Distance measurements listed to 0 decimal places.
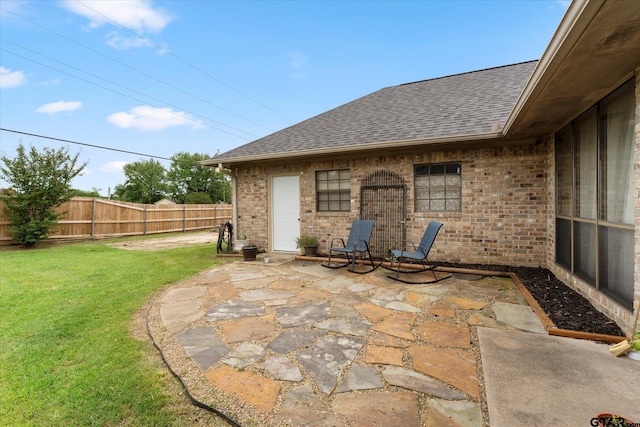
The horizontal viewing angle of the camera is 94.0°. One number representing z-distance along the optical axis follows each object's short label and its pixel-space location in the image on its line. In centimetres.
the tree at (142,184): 3666
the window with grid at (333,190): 678
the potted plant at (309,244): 679
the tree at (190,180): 3741
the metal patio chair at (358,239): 562
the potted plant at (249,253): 661
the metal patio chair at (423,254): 466
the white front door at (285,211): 729
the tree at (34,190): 900
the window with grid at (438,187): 577
